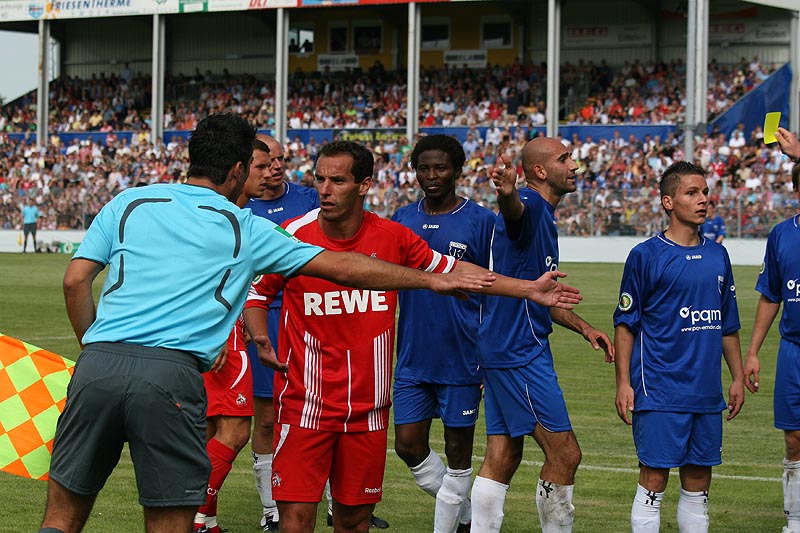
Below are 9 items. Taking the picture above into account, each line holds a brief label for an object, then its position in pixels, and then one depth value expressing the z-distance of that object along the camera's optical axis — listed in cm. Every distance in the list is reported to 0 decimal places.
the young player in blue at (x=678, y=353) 1212
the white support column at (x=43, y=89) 9877
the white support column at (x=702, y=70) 7344
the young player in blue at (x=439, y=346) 1406
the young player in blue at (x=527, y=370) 1225
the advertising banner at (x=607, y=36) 9144
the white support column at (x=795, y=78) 8481
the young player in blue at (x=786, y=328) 1349
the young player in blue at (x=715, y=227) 5637
